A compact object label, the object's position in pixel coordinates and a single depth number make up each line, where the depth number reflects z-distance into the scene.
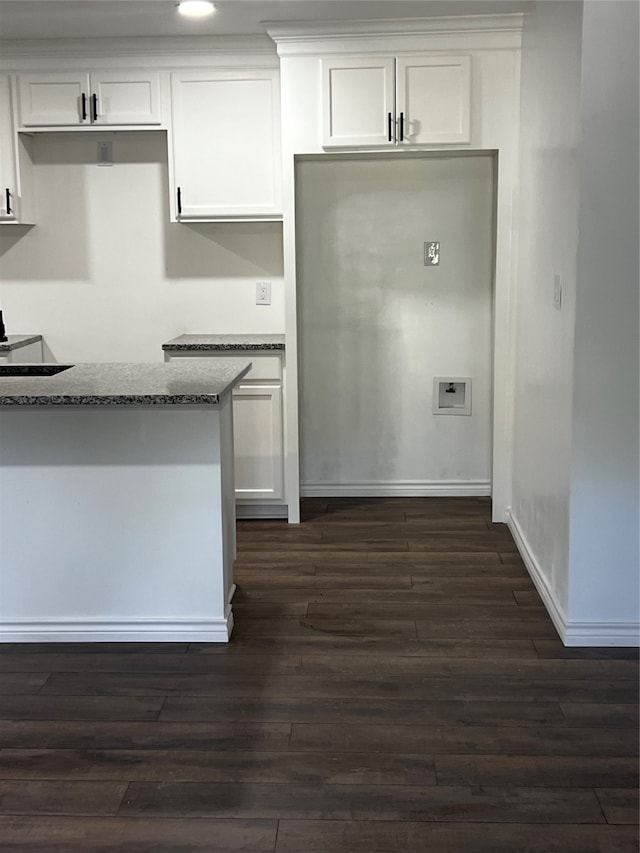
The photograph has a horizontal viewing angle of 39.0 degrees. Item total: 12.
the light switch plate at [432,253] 4.61
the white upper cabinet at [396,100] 4.13
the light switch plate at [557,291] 3.12
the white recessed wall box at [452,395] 4.72
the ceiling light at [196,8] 3.73
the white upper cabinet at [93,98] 4.37
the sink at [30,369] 3.42
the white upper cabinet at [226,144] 4.34
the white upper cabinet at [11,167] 4.45
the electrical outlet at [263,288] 4.79
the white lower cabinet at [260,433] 4.40
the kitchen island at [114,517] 2.93
